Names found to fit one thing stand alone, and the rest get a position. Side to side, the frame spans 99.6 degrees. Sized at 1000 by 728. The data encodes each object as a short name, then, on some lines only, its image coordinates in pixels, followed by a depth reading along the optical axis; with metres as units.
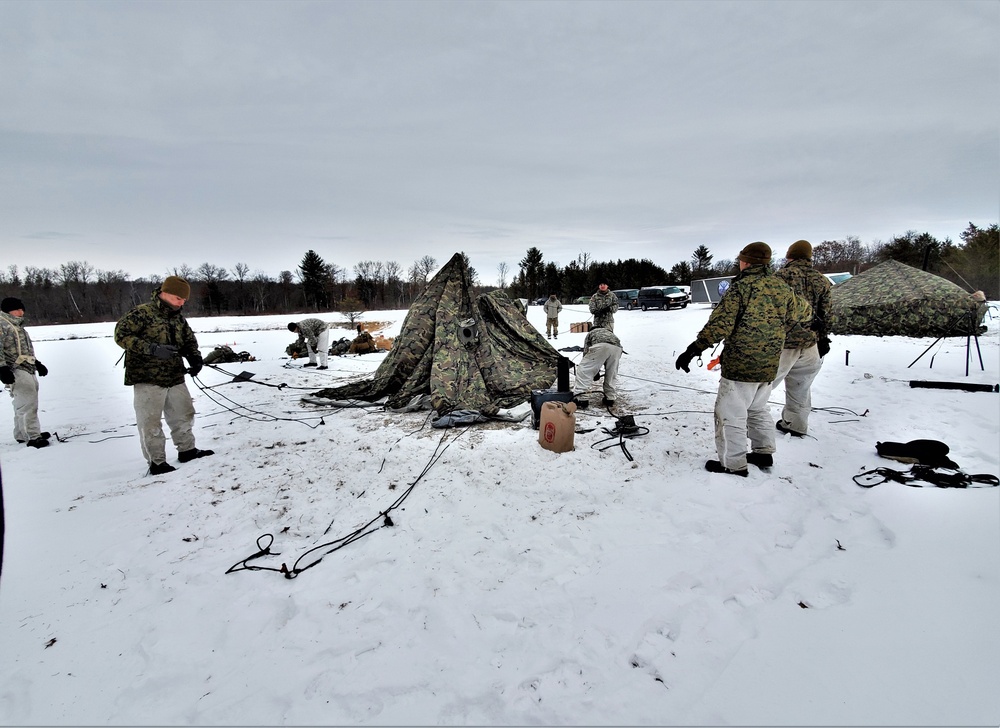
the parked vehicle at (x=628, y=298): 28.69
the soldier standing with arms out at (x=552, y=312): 14.76
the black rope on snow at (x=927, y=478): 3.38
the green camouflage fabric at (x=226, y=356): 12.20
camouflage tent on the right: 10.96
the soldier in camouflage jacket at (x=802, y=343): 4.35
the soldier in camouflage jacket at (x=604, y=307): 6.80
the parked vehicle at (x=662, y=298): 25.84
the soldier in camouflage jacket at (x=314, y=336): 10.69
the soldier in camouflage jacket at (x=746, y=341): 3.61
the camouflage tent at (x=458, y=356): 6.53
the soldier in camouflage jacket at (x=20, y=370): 5.06
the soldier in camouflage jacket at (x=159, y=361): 4.16
